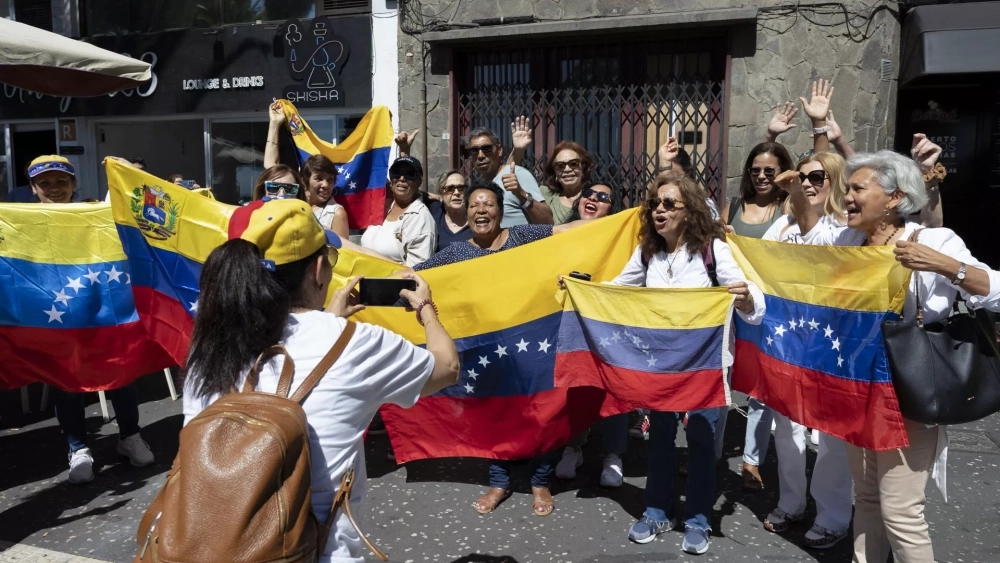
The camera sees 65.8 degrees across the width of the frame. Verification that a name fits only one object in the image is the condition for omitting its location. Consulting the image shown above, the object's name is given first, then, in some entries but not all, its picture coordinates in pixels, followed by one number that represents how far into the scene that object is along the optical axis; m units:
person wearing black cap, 5.55
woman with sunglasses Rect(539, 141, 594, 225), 5.71
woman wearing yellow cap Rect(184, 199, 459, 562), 2.04
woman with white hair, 3.05
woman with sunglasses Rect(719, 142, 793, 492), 4.89
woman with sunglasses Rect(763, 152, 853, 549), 4.11
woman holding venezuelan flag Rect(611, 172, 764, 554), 4.04
